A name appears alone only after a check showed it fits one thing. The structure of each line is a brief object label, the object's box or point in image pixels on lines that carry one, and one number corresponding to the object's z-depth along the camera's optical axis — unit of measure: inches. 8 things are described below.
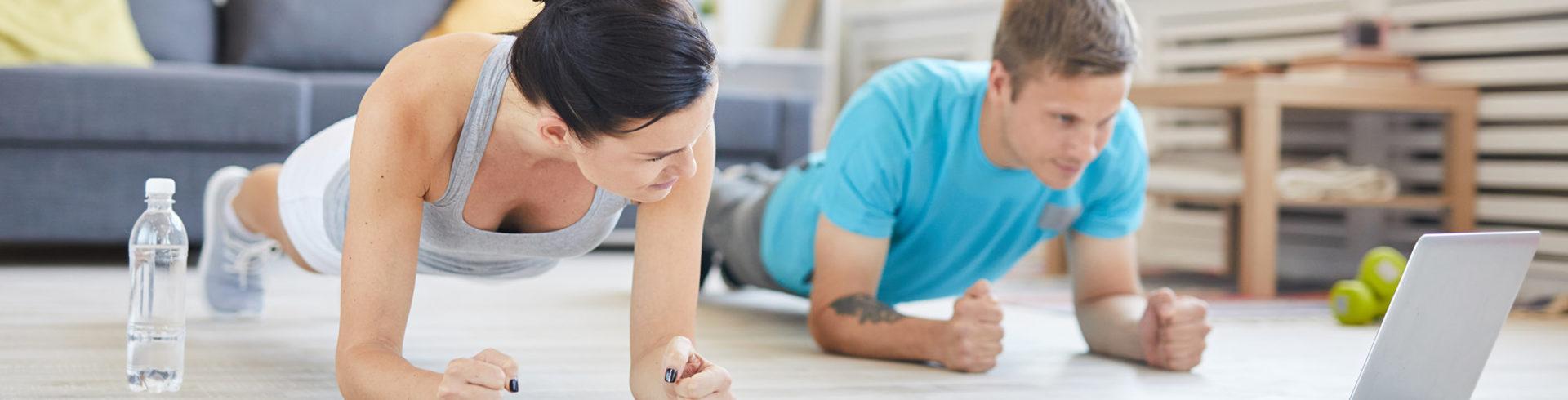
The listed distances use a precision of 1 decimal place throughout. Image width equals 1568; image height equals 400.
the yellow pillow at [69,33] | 135.3
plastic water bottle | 58.9
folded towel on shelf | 123.6
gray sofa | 121.0
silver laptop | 52.9
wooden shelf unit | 119.8
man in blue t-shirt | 67.6
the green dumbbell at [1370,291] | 100.7
